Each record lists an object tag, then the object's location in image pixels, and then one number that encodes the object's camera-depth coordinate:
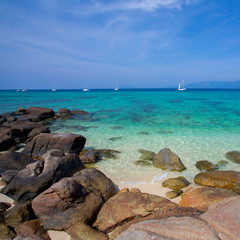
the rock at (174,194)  5.87
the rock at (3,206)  5.00
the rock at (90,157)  8.78
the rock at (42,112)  20.78
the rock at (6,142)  10.17
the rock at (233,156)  8.80
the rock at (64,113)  21.50
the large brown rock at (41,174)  5.27
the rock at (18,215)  4.37
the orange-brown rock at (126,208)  4.30
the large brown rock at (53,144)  9.43
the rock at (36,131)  12.66
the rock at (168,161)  8.02
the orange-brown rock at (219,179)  6.16
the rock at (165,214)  3.64
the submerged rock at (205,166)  7.99
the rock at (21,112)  23.62
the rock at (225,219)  2.68
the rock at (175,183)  6.49
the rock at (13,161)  7.20
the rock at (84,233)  3.96
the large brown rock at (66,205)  4.44
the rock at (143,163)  8.50
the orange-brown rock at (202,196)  4.91
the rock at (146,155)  9.12
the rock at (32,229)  4.12
